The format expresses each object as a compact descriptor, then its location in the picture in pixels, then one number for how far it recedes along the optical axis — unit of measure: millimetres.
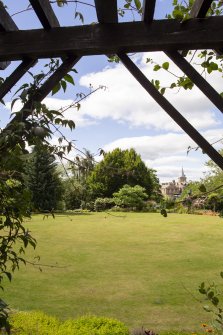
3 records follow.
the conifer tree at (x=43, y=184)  28344
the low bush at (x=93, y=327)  4004
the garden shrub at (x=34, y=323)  4016
